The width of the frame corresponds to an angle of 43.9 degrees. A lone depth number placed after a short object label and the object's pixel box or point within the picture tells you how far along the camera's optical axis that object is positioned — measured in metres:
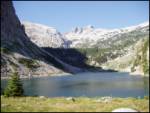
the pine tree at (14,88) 22.43
